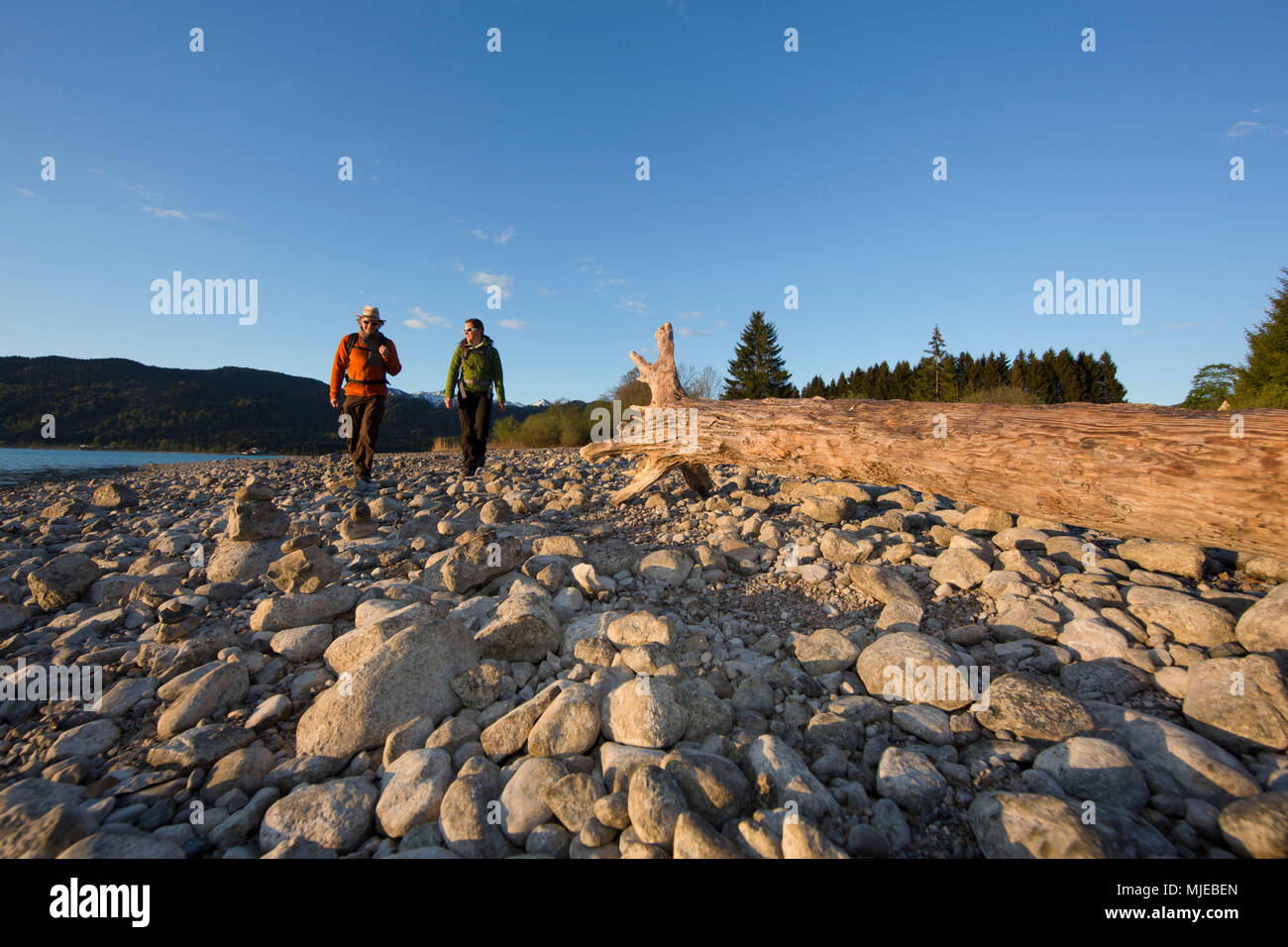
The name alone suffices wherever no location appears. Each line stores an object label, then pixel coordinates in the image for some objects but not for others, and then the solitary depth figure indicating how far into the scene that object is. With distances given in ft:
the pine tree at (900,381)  158.20
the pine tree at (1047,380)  150.07
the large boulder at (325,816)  5.95
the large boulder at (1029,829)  5.08
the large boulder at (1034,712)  6.86
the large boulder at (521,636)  9.09
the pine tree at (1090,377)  150.30
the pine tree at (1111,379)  151.39
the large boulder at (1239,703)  6.59
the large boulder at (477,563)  11.84
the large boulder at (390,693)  7.48
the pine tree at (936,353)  144.46
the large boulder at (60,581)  12.41
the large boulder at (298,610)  10.43
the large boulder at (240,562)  13.07
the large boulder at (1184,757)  5.88
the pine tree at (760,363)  130.62
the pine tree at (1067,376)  149.89
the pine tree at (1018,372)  135.61
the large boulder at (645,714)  6.90
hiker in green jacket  24.70
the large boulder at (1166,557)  10.77
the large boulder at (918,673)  7.72
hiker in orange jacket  22.85
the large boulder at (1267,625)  7.88
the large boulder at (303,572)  11.59
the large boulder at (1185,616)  8.39
